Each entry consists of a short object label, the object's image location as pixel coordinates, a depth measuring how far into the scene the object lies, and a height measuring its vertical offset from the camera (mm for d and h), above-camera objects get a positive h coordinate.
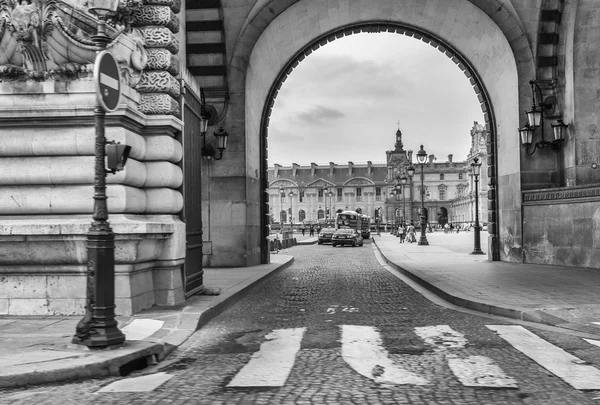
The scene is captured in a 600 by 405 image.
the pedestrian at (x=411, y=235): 44166 -973
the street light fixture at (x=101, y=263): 6359 -359
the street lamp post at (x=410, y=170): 38525 +3071
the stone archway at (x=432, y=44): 18906 +5332
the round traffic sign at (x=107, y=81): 6371 +1500
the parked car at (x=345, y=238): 43312 -1054
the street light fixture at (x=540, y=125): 17781 +2603
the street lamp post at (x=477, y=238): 24375 -716
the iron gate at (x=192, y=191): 10406 +585
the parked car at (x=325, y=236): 49125 -1021
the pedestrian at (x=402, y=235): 43981 -956
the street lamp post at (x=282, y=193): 149600 +7232
